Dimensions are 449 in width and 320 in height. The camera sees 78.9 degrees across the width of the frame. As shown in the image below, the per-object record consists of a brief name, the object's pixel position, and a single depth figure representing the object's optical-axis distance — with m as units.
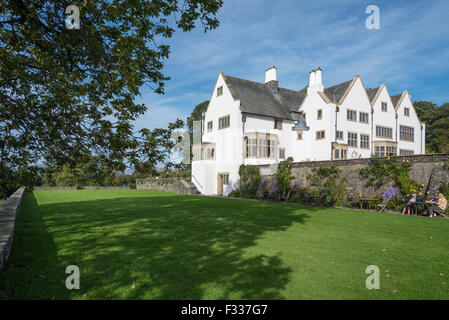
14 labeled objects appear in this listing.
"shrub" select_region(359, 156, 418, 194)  15.23
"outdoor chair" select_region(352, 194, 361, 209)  16.72
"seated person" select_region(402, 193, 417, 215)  13.71
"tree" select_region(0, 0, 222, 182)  5.43
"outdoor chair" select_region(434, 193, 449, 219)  12.69
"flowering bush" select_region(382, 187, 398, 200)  15.47
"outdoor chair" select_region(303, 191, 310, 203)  19.23
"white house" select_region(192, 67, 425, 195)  28.67
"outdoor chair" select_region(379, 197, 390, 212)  14.98
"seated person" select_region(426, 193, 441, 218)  12.73
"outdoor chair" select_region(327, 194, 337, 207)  18.09
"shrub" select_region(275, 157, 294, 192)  22.47
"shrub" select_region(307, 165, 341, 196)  19.12
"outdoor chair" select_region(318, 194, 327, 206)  18.17
